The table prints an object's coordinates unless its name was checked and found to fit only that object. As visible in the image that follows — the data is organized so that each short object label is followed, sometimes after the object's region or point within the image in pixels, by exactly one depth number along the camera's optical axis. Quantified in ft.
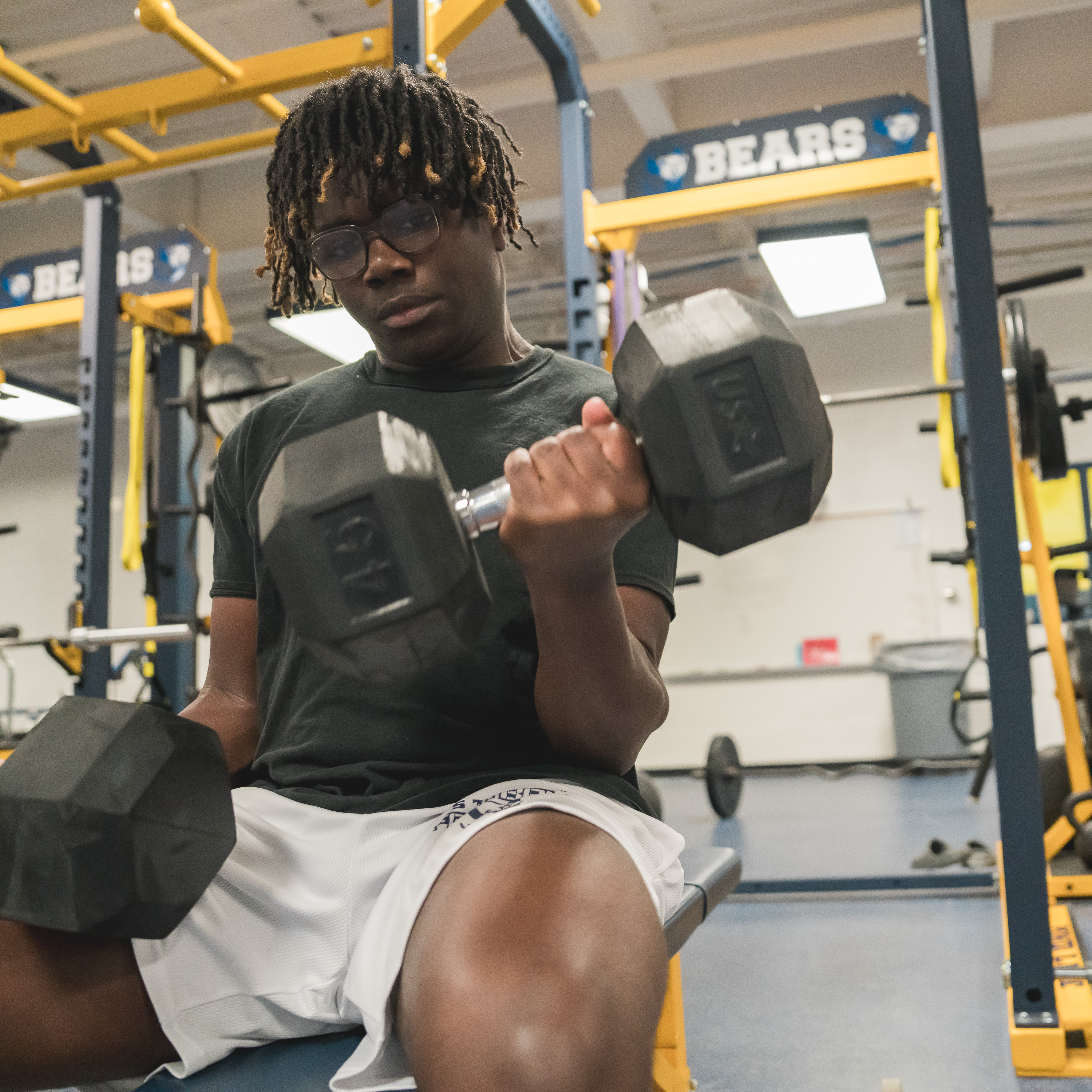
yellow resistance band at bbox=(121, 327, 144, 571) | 12.64
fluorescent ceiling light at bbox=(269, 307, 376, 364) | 14.65
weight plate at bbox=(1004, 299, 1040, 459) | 7.55
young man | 2.23
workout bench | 2.60
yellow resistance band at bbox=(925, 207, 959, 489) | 10.27
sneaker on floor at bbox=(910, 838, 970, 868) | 10.90
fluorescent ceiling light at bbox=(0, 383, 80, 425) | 15.71
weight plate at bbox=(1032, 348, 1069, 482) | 8.77
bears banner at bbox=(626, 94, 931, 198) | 11.12
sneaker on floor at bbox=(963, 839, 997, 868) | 10.82
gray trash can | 22.12
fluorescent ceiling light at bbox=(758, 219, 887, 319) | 12.74
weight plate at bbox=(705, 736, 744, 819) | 14.62
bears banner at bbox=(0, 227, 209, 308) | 14.58
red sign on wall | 24.18
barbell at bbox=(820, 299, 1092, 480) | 7.59
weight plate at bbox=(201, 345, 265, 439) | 12.65
